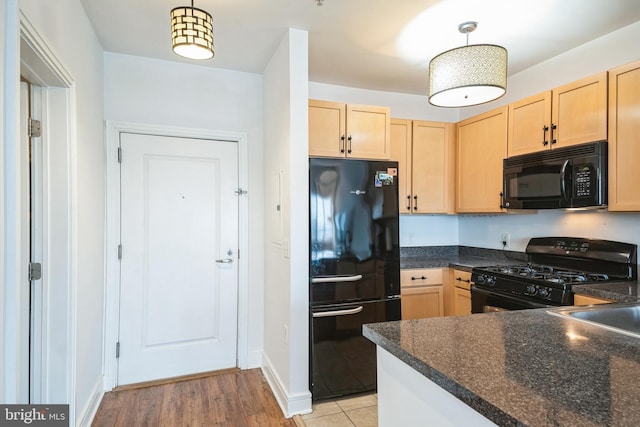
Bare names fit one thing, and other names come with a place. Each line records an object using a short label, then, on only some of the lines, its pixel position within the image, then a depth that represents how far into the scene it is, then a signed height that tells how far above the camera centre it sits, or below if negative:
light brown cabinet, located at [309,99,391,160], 2.76 +0.67
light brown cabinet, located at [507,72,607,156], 2.27 +0.69
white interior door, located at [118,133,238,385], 2.80 -0.38
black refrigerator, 2.44 -0.40
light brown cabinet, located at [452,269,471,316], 2.92 -0.68
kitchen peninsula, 0.68 -0.39
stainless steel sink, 1.34 -0.40
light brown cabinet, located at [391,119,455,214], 3.35 +0.48
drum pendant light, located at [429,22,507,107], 1.75 +0.74
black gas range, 2.23 -0.43
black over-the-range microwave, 2.24 +0.25
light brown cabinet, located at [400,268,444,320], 2.99 -0.70
